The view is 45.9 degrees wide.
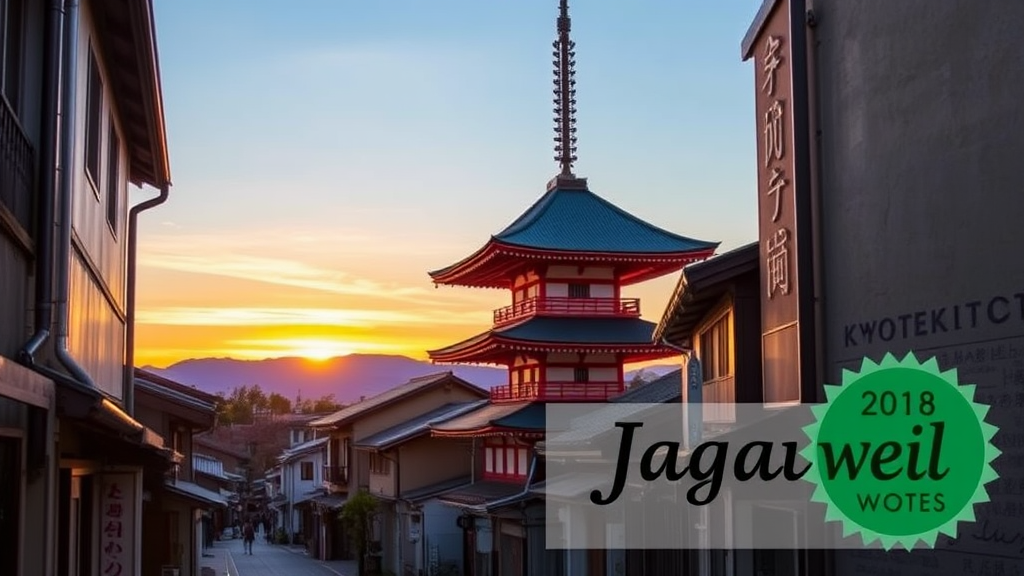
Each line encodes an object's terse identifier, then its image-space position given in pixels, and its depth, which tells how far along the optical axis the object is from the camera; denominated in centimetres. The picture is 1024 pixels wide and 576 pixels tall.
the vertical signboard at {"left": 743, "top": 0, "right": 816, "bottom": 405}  1202
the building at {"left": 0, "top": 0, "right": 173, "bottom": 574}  748
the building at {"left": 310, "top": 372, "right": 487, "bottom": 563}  5112
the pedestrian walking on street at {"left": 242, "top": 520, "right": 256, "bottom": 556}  5747
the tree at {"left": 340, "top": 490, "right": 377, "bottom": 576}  4603
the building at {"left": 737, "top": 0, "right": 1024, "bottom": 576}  861
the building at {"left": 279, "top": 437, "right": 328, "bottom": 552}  6794
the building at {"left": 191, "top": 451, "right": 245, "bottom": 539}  5421
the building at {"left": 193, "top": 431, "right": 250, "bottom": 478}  8044
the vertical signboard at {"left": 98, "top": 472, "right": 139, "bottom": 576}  1314
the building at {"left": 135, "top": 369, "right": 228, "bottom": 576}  2464
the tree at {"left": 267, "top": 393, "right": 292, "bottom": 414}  16388
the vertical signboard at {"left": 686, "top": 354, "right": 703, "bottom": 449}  1625
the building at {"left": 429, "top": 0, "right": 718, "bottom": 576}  3522
